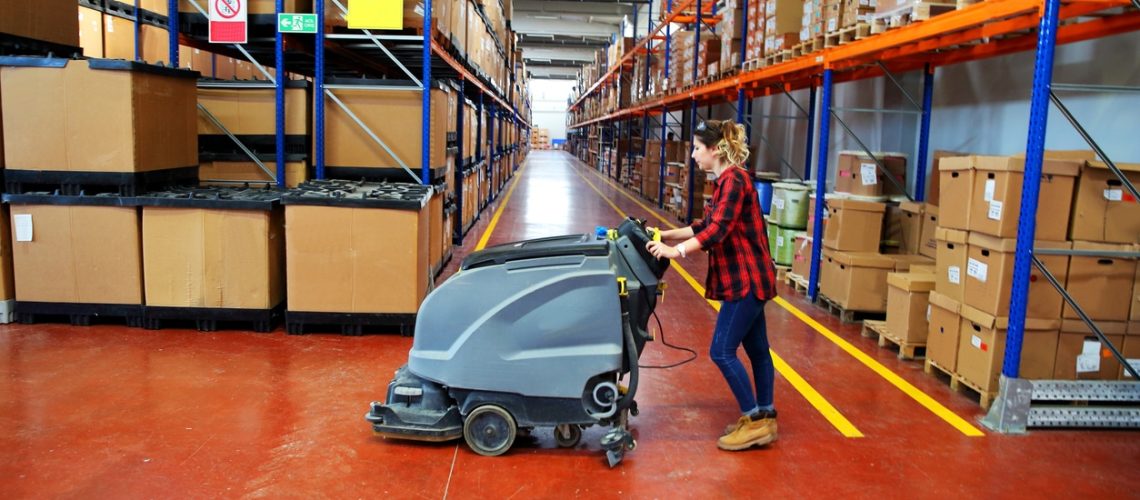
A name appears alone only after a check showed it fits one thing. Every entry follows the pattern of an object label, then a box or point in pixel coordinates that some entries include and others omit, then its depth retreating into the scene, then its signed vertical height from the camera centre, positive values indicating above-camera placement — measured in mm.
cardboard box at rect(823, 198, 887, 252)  7105 -572
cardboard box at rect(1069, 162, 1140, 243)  4629 -231
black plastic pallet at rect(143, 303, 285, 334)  5789 -1323
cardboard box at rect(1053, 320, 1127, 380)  4691 -1100
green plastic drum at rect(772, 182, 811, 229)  8914 -512
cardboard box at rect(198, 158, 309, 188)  7137 -304
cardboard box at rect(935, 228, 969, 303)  5082 -647
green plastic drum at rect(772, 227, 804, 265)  9102 -1016
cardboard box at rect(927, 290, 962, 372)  5094 -1100
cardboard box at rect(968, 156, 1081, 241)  4633 -167
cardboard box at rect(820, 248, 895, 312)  6759 -1032
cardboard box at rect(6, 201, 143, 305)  5727 -897
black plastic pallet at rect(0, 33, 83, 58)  5695 +635
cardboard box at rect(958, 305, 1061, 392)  4668 -1060
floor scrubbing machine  3561 -885
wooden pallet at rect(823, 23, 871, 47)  6637 +1133
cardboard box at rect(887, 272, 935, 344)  5719 -1037
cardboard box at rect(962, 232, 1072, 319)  4652 -679
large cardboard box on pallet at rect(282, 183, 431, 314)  5668 -803
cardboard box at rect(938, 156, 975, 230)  5031 -170
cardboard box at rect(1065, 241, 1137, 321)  4684 -705
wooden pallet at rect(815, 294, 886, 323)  6918 -1365
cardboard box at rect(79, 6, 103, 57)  9172 +1218
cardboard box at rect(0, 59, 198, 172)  5570 +111
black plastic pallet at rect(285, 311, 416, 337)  5789 -1323
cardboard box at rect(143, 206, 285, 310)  5730 -872
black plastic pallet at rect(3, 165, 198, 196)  5711 -351
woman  3764 -495
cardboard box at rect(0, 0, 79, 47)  5645 +839
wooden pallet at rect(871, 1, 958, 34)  5637 +1125
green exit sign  6578 +995
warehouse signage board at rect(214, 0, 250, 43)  6605 +989
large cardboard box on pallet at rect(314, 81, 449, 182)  6996 +100
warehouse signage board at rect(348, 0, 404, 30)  6578 +1095
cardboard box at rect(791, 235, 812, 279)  8070 -1026
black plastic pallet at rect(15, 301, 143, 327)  5773 -1318
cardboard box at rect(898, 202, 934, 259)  7047 -565
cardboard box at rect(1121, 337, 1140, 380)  4707 -1071
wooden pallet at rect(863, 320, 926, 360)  5789 -1353
